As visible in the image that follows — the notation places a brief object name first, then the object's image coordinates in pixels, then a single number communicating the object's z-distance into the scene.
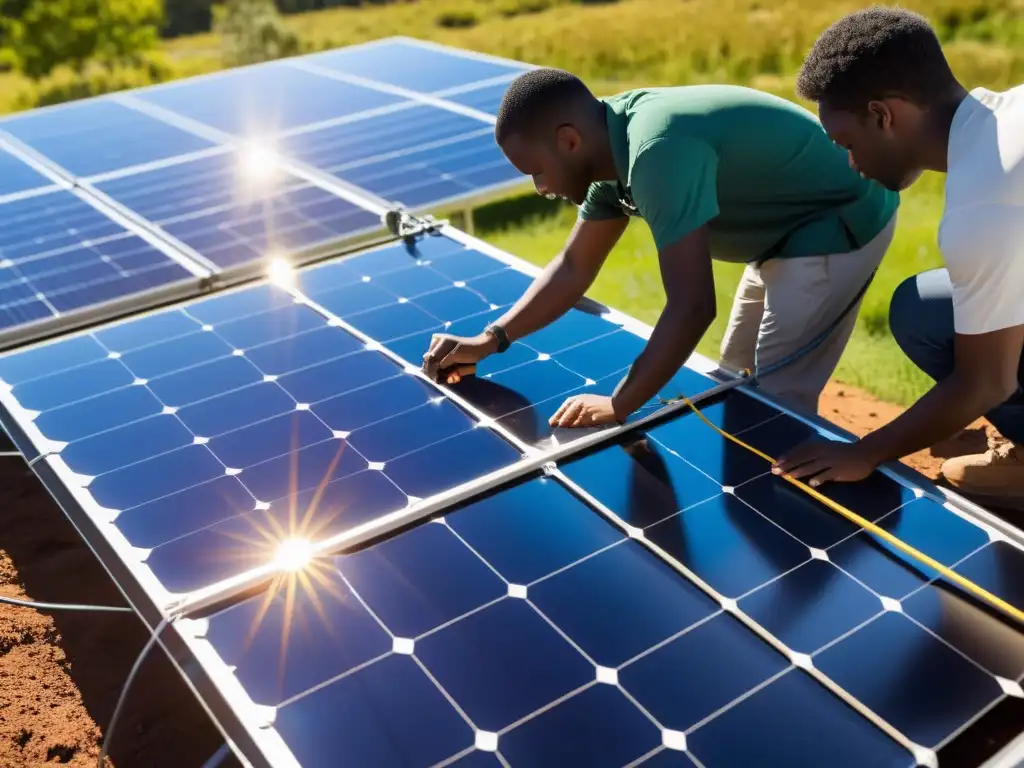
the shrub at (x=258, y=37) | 28.91
